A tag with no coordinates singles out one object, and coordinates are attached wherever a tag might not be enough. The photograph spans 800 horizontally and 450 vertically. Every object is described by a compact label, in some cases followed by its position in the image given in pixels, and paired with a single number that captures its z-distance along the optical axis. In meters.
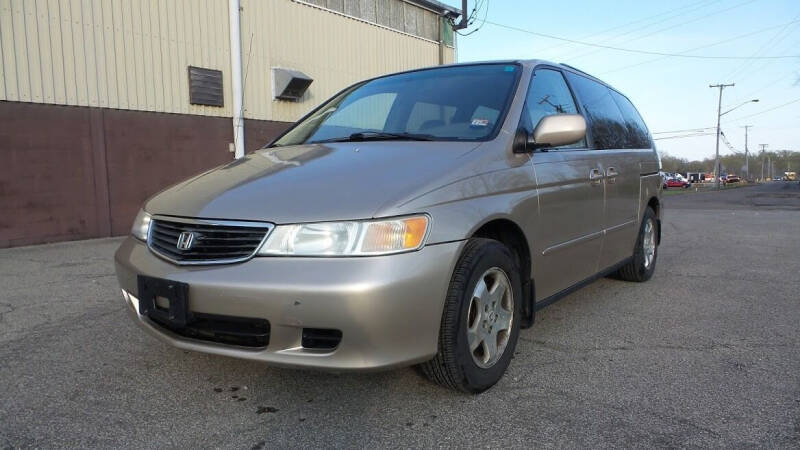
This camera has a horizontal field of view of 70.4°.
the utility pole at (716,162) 48.73
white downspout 10.05
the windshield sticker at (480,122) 2.97
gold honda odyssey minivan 2.14
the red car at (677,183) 58.12
